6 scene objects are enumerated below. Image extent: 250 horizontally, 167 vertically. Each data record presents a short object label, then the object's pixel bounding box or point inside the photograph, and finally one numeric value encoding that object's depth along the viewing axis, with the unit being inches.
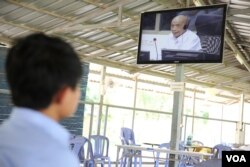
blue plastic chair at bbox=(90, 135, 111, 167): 276.5
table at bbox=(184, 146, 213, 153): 302.2
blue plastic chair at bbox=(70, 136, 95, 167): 209.5
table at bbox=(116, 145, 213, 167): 194.0
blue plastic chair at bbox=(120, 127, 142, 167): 294.1
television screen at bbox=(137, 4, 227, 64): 193.9
